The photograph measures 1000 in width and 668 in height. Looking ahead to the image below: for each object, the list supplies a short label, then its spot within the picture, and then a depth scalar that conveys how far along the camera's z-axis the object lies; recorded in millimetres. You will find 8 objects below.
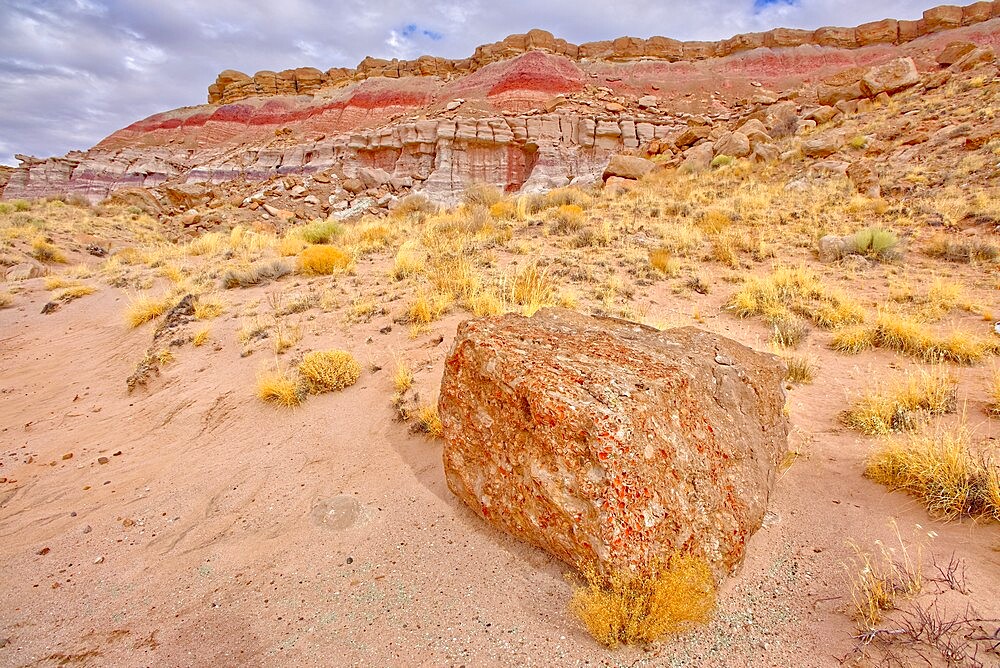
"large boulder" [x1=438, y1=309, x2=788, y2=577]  1904
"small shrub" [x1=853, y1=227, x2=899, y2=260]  7180
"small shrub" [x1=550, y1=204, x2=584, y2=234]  9461
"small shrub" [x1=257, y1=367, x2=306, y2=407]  3977
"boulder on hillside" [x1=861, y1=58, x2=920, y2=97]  17094
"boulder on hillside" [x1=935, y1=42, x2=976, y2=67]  19328
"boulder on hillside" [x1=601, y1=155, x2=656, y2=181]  16578
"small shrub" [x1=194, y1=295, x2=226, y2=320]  6211
